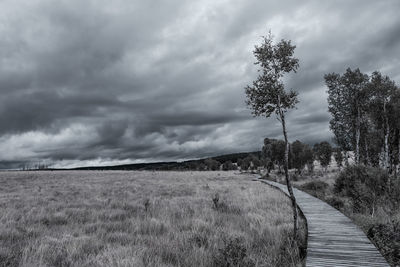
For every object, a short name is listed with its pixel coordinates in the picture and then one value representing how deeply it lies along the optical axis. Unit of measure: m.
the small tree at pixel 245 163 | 104.34
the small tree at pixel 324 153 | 53.75
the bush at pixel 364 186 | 10.06
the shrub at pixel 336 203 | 10.73
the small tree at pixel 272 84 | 6.65
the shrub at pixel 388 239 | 5.00
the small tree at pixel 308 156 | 53.58
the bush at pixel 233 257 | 5.02
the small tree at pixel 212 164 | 128.88
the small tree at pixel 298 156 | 53.37
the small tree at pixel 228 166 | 126.00
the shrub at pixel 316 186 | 18.50
